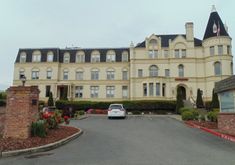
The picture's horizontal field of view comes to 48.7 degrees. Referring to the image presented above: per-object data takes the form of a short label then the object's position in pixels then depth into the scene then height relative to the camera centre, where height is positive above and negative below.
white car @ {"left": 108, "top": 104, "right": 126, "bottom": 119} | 27.20 -0.67
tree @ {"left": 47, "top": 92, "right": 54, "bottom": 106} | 44.00 +0.78
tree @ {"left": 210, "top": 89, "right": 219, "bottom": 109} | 35.64 +0.50
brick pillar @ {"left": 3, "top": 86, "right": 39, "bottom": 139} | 10.63 -0.26
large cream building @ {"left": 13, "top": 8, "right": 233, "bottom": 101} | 44.62 +7.13
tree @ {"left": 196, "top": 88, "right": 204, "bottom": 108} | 39.31 +0.70
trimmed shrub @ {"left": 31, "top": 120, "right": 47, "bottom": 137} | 11.11 -1.00
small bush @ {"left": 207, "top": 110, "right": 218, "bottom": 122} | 20.50 -0.87
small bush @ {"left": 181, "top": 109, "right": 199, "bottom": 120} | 23.64 -0.86
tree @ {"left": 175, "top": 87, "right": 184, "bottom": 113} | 37.72 +0.46
